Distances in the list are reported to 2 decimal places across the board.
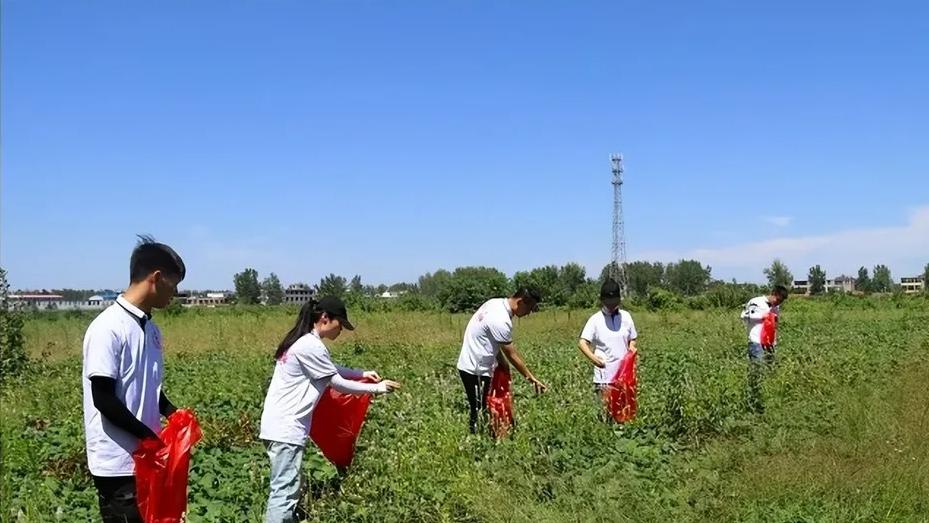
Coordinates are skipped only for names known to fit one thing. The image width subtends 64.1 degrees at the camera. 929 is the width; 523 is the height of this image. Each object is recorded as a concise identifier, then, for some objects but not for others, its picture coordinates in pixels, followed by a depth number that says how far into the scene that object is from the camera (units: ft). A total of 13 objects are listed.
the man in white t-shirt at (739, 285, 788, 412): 30.58
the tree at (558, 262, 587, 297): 195.86
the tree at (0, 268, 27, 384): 35.17
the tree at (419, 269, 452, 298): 292.92
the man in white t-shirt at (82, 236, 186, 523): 10.23
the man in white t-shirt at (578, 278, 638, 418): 21.89
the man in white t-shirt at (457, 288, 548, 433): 20.43
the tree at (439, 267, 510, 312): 141.22
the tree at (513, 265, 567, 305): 130.61
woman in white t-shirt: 14.37
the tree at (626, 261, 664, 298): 294.66
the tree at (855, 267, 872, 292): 318.59
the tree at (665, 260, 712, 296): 256.60
